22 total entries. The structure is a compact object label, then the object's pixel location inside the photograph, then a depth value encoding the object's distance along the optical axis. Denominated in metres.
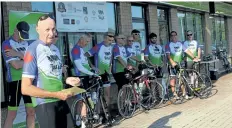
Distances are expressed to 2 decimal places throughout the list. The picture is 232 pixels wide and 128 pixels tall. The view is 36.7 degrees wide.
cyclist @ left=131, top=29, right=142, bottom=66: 8.35
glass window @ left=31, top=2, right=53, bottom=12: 7.10
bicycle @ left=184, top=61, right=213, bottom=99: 9.02
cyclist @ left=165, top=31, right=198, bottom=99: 8.98
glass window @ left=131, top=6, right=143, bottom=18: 10.65
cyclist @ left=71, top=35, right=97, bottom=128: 6.22
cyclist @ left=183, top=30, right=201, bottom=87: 9.63
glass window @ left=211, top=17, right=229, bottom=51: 17.83
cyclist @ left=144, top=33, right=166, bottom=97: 8.65
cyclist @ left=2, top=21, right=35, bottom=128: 5.39
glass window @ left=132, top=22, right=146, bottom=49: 10.82
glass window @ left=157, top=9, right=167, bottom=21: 12.08
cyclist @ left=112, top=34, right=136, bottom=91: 7.50
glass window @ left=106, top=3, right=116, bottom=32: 9.39
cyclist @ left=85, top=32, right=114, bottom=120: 7.05
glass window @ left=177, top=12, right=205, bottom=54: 13.91
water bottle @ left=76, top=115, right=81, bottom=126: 5.86
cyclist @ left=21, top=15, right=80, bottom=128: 2.88
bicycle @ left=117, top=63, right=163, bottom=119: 7.24
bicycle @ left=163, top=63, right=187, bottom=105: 8.76
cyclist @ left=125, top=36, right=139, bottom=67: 8.10
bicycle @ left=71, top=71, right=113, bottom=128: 5.94
